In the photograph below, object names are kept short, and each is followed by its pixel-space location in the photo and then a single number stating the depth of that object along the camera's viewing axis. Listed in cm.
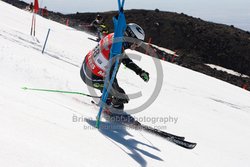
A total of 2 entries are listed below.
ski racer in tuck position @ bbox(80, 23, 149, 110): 620
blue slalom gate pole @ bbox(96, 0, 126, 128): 567
